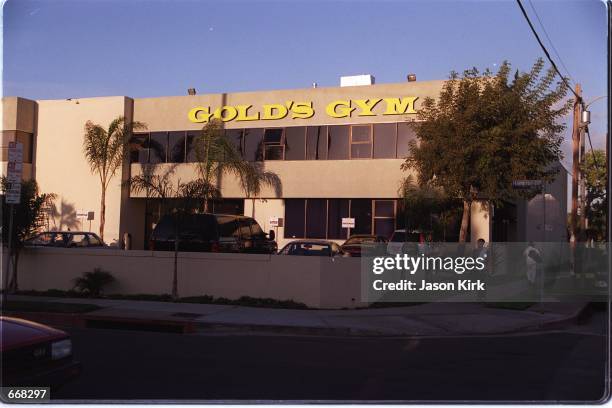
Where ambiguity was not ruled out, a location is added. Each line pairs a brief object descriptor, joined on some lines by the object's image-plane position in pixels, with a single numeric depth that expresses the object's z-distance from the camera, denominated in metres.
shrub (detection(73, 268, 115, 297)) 15.52
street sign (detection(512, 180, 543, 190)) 15.32
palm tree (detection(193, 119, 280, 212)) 28.33
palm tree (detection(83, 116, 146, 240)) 29.94
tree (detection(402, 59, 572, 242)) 18.61
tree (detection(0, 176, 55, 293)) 15.07
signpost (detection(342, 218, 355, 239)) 25.00
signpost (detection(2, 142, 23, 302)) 11.80
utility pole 20.70
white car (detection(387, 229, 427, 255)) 19.69
